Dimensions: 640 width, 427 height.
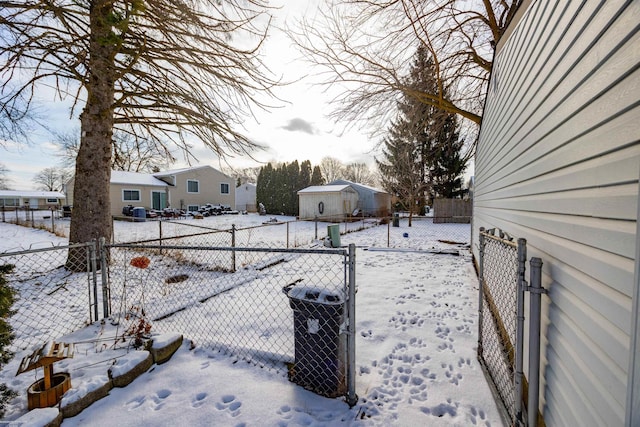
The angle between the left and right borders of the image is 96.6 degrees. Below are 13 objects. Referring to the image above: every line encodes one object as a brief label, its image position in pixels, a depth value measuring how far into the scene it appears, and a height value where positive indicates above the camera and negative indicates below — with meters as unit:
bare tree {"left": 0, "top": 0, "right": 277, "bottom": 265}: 5.17 +2.77
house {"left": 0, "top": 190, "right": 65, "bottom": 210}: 44.65 +0.96
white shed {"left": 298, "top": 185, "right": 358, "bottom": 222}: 22.77 +0.21
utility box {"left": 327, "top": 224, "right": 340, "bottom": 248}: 10.35 -1.16
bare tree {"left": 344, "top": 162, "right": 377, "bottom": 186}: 54.41 +5.88
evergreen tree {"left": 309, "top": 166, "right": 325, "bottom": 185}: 33.28 +3.14
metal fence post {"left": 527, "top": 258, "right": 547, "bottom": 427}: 2.03 -0.99
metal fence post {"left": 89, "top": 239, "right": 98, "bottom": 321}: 3.77 -0.86
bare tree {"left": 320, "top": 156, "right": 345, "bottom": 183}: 54.59 +7.04
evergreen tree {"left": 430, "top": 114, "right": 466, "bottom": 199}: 25.02 +2.59
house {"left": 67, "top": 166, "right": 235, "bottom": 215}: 22.75 +1.32
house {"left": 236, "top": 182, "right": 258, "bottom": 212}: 40.53 +1.25
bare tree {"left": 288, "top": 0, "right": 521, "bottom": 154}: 7.97 +4.64
